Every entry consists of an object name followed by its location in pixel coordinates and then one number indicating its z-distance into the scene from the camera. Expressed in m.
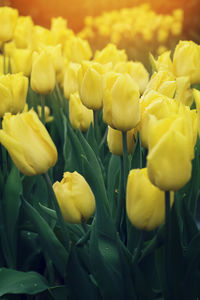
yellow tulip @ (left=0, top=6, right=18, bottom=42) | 1.51
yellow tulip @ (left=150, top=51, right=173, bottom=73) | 1.07
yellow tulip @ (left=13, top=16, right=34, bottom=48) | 1.68
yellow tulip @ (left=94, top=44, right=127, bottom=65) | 1.30
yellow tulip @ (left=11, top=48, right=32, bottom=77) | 1.34
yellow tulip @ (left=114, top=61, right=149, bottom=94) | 1.20
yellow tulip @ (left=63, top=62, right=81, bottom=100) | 1.21
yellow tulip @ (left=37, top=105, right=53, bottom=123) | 1.37
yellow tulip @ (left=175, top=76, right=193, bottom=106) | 1.02
